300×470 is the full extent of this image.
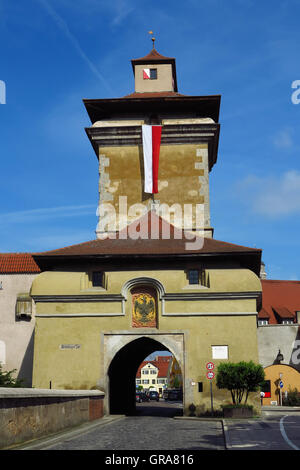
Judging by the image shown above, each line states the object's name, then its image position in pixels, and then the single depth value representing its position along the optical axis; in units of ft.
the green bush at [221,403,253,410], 74.95
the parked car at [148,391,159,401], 209.67
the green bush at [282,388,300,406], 137.18
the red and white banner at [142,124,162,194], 104.17
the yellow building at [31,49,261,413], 80.48
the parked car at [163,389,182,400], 212.02
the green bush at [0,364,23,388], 77.51
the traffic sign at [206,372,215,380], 76.38
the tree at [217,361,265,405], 75.15
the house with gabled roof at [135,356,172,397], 414.00
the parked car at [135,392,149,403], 190.19
